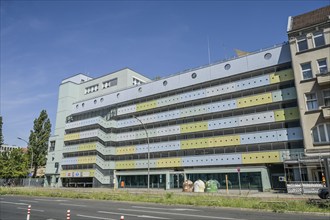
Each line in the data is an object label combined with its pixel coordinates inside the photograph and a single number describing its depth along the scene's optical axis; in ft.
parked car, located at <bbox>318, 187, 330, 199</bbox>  64.27
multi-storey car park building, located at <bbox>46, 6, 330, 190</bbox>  110.63
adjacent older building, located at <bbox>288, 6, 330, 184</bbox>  91.91
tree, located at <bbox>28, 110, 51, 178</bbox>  203.41
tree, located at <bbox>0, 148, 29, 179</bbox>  189.47
